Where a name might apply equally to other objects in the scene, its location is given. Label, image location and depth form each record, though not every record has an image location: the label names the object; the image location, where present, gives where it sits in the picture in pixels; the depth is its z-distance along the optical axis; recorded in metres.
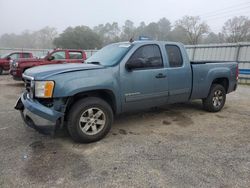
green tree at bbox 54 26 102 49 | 43.16
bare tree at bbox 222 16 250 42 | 42.06
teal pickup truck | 3.58
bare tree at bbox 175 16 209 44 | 51.63
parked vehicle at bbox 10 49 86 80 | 10.09
